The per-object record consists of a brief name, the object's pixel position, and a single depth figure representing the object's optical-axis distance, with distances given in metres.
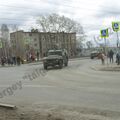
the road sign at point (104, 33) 34.41
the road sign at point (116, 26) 32.94
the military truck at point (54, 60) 39.12
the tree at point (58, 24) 104.19
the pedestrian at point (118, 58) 38.47
